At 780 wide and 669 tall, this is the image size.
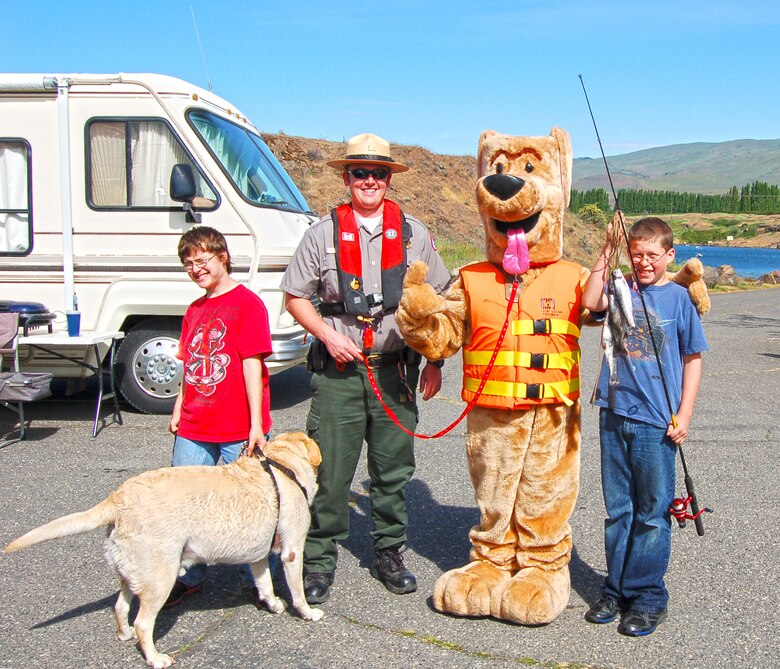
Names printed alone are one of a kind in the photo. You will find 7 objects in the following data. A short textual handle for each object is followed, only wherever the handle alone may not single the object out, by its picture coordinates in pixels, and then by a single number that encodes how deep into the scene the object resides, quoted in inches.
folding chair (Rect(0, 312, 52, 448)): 237.1
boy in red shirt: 136.0
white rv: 264.5
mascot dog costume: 129.5
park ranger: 139.7
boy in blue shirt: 125.6
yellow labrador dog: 113.2
